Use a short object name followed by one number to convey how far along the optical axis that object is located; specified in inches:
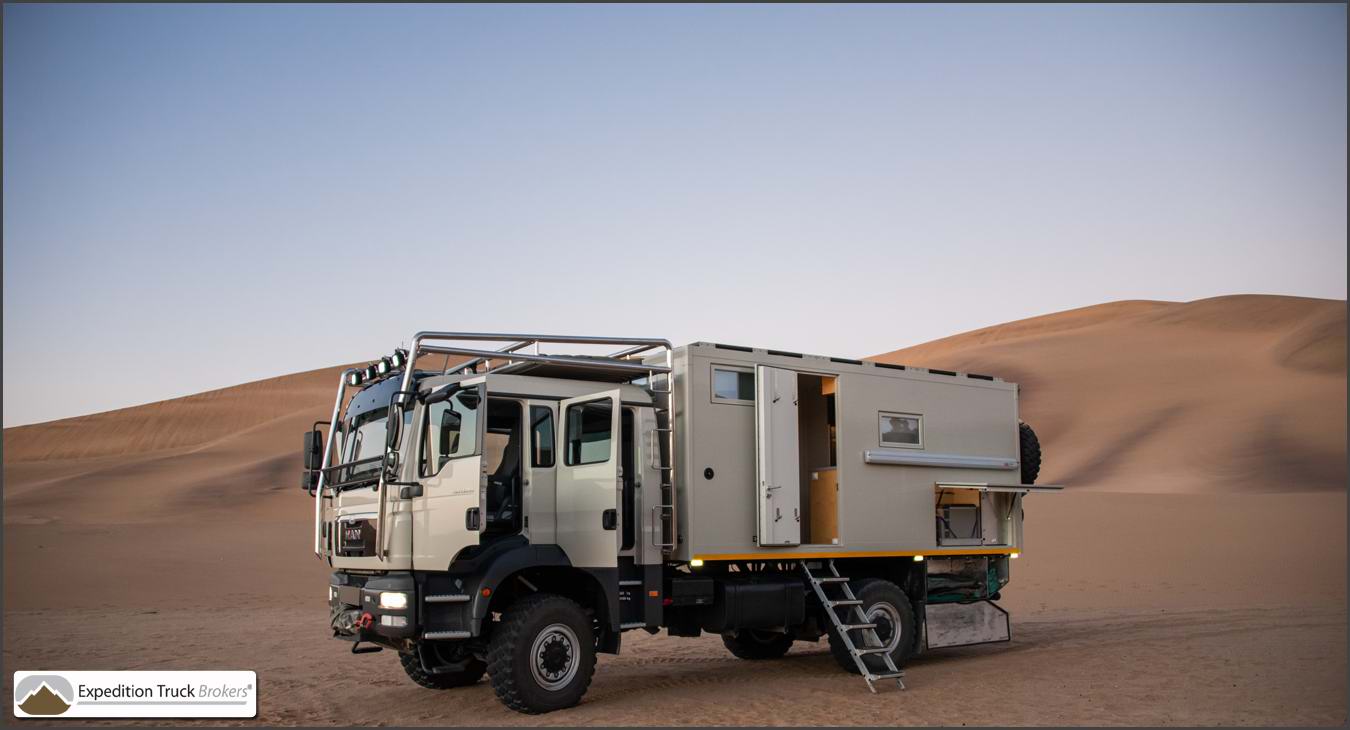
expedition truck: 394.0
